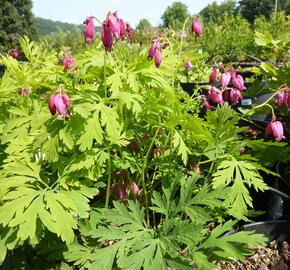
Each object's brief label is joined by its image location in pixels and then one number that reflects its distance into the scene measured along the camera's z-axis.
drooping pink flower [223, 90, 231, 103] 0.34
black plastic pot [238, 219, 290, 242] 0.34
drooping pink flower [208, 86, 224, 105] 0.31
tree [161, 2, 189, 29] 55.48
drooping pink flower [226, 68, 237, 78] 0.34
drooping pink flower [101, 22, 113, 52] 0.25
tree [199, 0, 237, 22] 49.01
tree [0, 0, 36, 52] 25.69
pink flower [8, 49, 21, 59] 0.57
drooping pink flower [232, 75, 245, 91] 0.34
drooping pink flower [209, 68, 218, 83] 0.36
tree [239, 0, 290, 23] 46.67
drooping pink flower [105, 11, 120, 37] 0.25
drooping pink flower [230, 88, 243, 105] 0.33
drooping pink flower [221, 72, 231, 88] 0.33
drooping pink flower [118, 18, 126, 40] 0.27
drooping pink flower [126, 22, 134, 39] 0.40
